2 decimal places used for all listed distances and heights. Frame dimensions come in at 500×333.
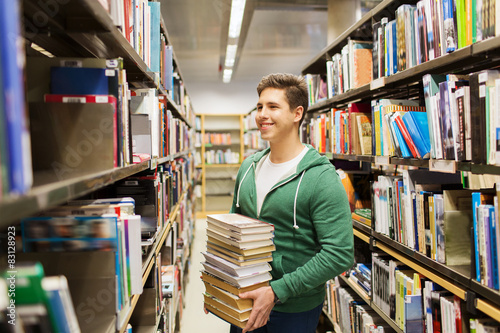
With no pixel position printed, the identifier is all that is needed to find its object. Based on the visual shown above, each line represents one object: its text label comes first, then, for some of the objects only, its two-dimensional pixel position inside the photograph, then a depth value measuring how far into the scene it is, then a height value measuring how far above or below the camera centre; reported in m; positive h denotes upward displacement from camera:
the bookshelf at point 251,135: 7.25 +0.46
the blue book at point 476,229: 1.21 -0.30
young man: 1.35 -0.24
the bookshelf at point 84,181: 0.56 -0.04
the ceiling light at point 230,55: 5.23 +1.70
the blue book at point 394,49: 1.84 +0.55
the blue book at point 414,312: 1.64 -0.79
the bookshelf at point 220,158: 8.20 -0.04
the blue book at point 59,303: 0.54 -0.23
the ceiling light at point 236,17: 3.61 +1.64
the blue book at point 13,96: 0.44 +0.09
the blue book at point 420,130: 1.55 +0.09
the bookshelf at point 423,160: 1.21 -0.05
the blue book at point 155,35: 1.77 +0.65
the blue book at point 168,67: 2.38 +0.65
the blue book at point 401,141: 1.69 +0.04
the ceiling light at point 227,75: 7.14 +1.80
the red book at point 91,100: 0.82 +0.15
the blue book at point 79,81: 0.87 +0.21
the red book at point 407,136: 1.62 +0.06
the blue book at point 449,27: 1.37 +0.49
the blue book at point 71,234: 0.78 -0.17
